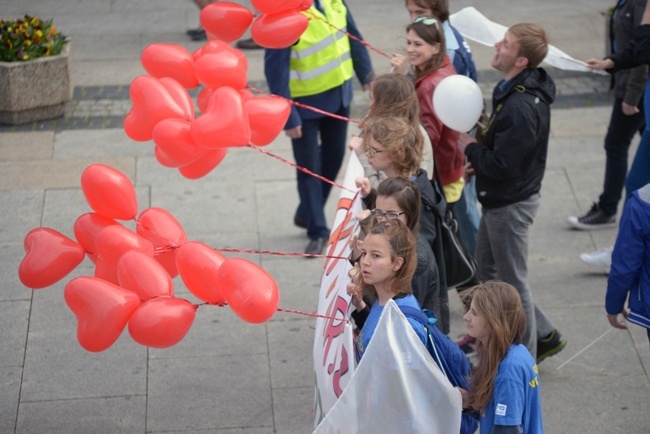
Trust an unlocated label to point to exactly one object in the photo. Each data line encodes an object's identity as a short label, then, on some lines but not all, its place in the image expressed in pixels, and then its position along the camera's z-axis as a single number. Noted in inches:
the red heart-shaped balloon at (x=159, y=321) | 263.0
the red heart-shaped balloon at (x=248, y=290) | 266.2
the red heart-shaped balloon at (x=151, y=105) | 302.7
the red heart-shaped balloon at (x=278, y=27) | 361.1
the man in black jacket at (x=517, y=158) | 339.6
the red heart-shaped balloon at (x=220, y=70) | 321.8
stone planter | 556.5
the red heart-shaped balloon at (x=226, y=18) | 365.3
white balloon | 355.5
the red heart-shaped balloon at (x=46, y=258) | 292.0
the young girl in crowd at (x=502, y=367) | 251.3
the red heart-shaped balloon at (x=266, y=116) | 331.3
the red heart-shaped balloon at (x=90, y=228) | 302.9
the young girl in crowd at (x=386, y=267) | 266.9
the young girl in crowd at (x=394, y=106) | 333.5
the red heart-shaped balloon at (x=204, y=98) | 342.3
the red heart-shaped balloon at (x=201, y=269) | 282.7
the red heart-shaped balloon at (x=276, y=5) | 354.4
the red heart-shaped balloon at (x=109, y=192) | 298.1
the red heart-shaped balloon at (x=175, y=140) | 298.9
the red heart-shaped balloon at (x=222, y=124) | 300.0
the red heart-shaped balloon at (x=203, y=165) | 330.5
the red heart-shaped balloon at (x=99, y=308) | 263.5
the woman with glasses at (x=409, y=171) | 309.3
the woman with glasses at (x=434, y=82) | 369.8
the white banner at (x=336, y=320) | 273.7
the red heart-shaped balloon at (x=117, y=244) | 284.1
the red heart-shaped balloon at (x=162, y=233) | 303.5
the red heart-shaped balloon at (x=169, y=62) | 333.2
